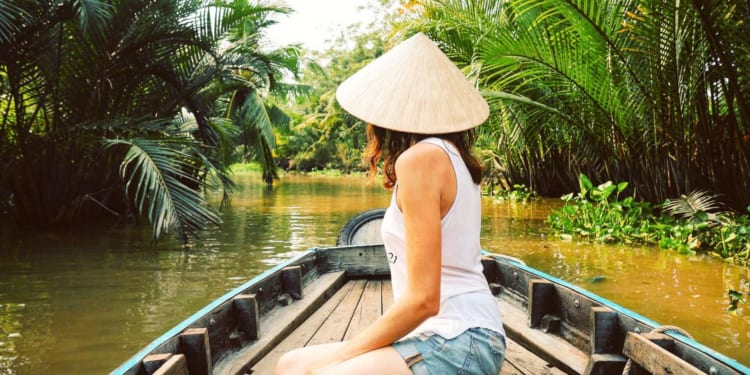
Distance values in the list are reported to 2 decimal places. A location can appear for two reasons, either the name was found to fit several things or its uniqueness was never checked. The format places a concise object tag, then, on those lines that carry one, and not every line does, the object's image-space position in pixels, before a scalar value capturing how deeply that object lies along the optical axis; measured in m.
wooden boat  2.16
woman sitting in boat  1.36
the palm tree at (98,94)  8.75
